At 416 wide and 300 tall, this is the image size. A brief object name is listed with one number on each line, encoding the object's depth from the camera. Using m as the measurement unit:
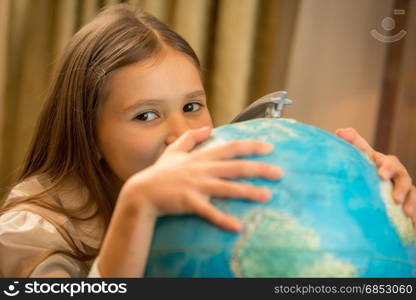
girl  1.71
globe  1.49
